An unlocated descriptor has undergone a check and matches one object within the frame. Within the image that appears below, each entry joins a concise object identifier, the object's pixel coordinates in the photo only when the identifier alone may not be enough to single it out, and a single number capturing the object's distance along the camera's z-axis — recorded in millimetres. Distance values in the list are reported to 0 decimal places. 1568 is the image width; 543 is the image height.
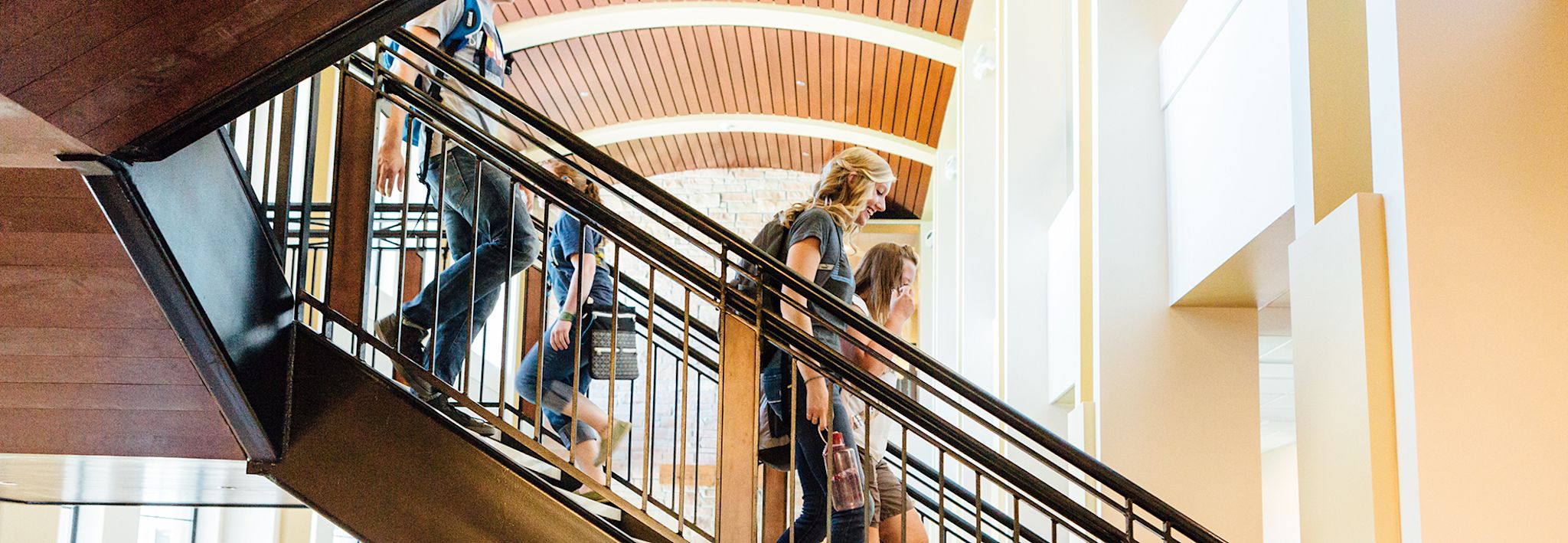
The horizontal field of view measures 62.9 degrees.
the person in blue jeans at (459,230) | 3109
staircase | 2643
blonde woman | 3109
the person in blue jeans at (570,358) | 3717
